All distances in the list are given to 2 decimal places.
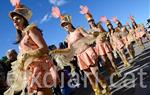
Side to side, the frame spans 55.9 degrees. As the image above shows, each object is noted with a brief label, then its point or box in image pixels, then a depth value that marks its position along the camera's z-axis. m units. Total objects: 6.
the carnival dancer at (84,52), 3.41
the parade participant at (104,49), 4.88
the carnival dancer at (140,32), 9.06
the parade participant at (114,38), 6.98
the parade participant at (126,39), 7.47
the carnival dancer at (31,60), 2.26
